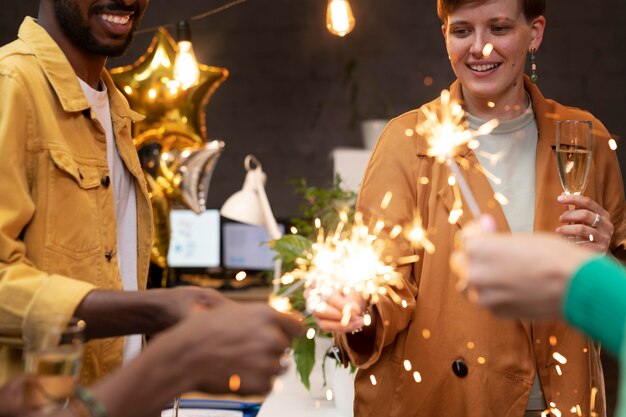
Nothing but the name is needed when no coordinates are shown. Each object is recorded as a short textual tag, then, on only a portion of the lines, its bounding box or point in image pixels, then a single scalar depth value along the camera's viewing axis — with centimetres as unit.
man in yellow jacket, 156
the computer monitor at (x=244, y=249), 647
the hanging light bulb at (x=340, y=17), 301
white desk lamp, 338
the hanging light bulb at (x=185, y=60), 357
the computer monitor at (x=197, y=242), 642
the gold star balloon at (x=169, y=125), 369
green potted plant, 260
